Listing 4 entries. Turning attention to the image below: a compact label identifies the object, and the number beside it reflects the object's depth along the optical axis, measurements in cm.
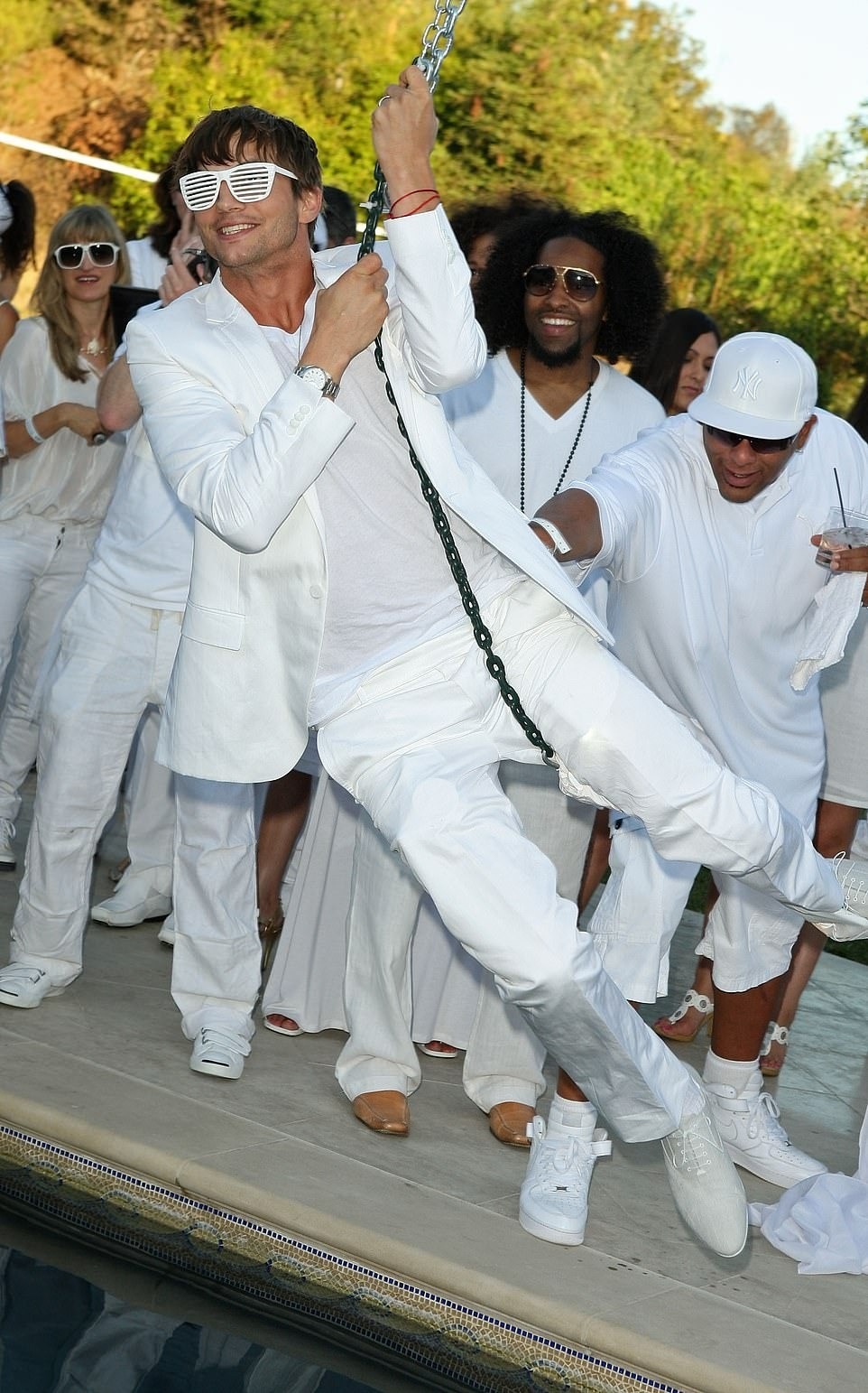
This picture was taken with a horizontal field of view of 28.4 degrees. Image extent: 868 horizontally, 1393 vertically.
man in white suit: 332
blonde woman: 579
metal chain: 346
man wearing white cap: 406
